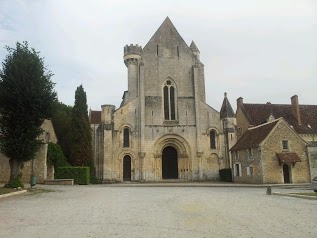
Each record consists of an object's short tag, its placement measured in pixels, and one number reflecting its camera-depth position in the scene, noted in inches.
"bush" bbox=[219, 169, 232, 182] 1205.9
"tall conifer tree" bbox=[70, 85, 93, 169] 1158.8
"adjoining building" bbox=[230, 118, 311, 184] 1024.2
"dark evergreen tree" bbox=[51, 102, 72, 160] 1398.4
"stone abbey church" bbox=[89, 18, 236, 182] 1216.7
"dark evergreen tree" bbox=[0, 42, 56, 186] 707.0
